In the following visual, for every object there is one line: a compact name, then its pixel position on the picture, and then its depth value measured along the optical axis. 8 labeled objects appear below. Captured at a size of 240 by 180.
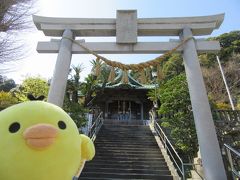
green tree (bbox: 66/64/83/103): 14.40
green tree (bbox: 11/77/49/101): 17.28
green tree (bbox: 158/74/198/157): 9.94
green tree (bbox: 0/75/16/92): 34.09
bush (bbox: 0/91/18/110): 14.03
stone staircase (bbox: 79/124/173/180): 7.50
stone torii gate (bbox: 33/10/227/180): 5.27
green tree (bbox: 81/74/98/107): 15.90
